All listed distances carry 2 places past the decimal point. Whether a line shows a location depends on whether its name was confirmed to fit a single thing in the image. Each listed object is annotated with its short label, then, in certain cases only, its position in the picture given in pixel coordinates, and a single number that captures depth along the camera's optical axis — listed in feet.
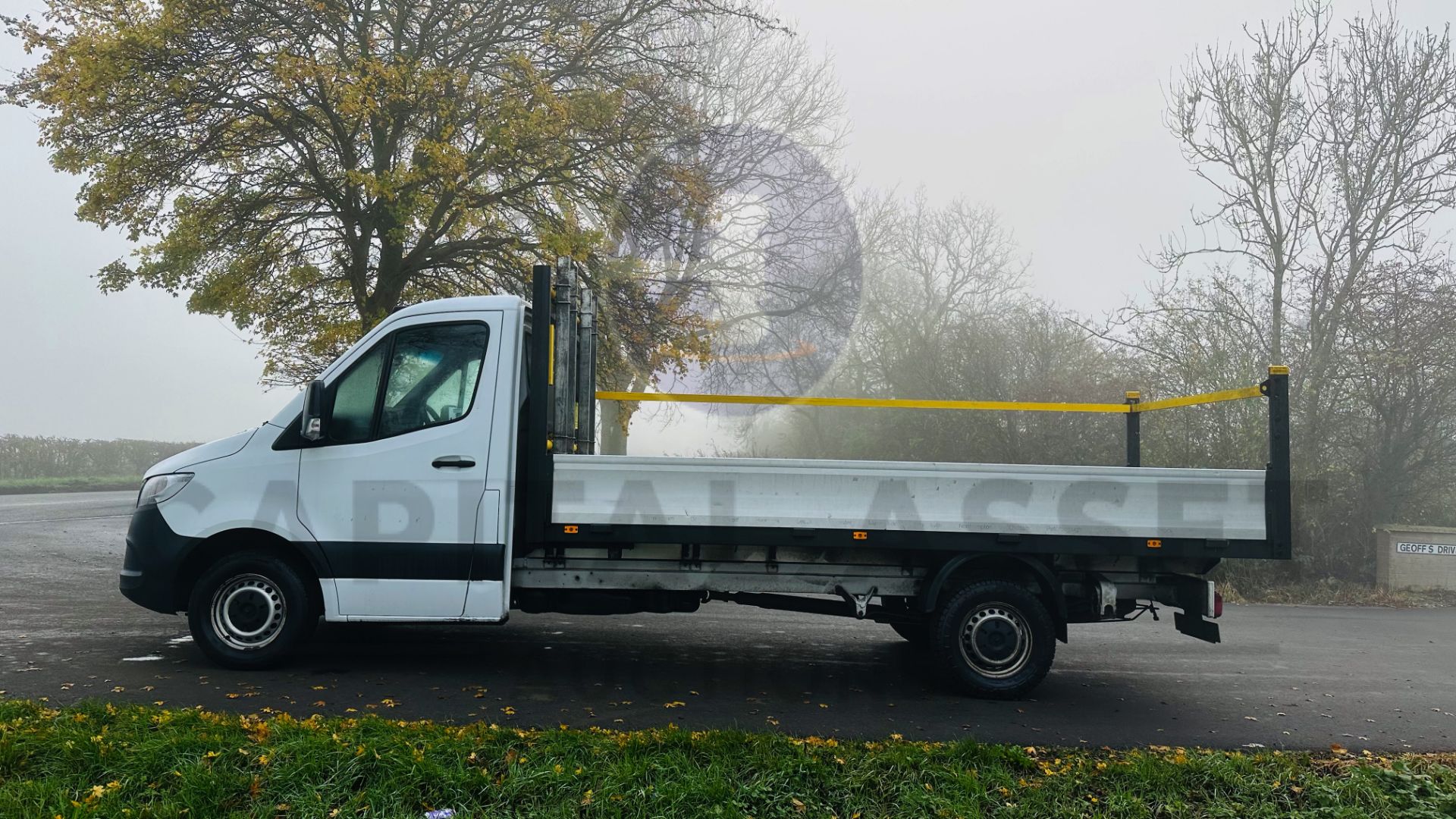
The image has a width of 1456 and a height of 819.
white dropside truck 20.16
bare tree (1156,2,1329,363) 50.06
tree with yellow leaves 40.73
